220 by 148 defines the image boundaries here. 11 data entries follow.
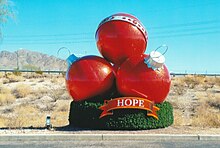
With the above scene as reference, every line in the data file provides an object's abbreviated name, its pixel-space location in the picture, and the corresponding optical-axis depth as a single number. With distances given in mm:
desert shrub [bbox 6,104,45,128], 13838
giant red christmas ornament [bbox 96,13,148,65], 11773
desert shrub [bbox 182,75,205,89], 32641
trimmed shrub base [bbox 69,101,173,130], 10969
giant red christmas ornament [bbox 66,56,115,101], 11367
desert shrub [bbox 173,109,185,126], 14295
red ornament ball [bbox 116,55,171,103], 11094
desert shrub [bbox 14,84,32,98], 25312
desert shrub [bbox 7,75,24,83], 36250
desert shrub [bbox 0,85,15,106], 22375
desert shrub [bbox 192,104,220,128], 12828
